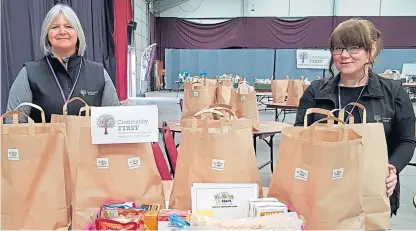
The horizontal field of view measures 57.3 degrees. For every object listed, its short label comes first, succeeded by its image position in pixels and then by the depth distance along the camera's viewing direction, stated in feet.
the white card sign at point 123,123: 3.51
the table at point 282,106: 15.29
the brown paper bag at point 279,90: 17.19
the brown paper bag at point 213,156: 3.85
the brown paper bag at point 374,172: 3.81
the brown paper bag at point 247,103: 10.04
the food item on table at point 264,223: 2.88
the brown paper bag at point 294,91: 15.72
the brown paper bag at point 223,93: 12.91
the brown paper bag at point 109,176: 3.61
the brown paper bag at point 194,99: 11.83
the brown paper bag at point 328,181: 3.36
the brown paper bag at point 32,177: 3.43
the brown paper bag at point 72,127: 4.43
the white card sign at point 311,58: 46.03
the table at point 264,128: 9.29
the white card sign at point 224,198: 3.48
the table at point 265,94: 22.30
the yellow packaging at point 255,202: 3.31
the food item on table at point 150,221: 3.10
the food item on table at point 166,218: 3.06
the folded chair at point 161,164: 5.68
